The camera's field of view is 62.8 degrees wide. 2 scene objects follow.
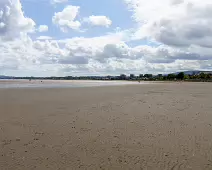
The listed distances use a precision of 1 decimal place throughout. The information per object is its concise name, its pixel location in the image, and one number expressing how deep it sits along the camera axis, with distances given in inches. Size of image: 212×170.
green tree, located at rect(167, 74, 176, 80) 4455.2
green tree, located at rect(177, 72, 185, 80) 4253.5
